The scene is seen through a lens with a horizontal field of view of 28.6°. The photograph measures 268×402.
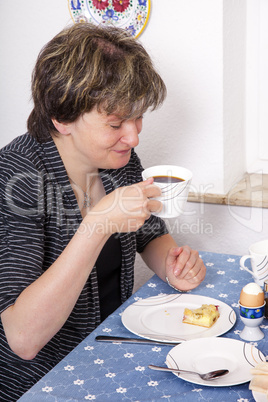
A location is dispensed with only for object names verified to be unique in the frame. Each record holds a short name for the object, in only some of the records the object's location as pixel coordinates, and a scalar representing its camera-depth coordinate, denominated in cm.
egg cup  112
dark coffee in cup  126
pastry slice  118
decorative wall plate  181
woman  114
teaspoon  97
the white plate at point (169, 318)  115
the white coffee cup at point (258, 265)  133
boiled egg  113
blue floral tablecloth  95
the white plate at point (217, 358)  97
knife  112
